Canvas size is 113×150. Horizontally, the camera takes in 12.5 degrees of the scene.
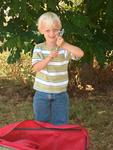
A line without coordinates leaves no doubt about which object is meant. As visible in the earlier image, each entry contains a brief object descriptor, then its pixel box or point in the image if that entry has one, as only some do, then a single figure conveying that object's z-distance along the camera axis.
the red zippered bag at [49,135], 3.22
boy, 3.69
